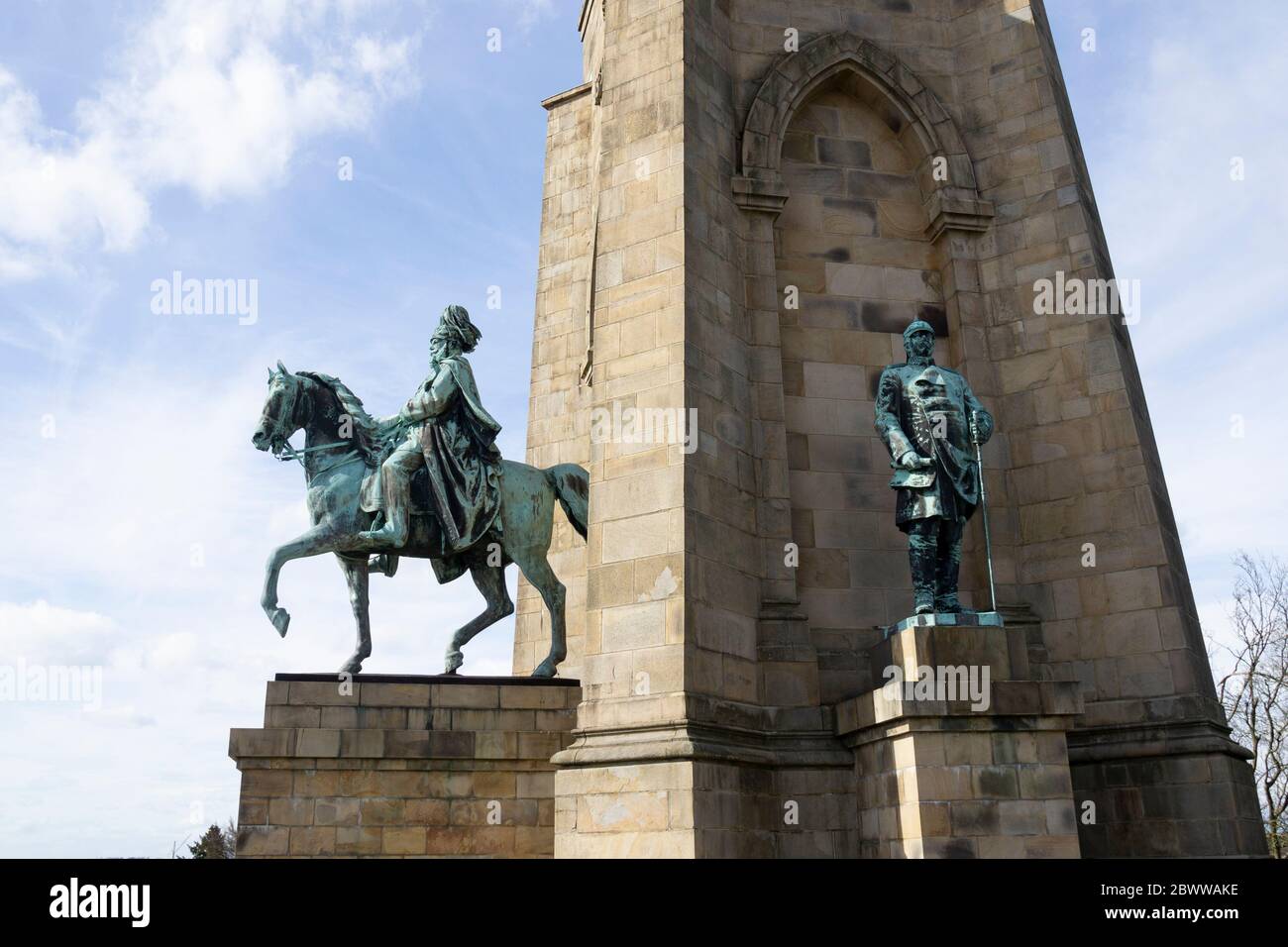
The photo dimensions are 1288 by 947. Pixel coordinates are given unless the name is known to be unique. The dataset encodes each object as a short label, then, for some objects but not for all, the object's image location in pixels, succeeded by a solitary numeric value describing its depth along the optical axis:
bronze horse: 12.70
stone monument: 10.01
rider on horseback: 12.77
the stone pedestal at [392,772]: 11.27
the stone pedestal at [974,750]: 9.23
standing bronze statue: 10.59
